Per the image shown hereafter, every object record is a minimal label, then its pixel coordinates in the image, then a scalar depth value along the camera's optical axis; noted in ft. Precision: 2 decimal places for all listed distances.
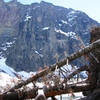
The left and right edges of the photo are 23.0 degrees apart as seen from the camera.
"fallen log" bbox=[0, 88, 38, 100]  41.83
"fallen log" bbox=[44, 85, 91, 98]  37.14
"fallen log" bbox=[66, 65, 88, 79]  44.86
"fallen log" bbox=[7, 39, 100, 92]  32.93
